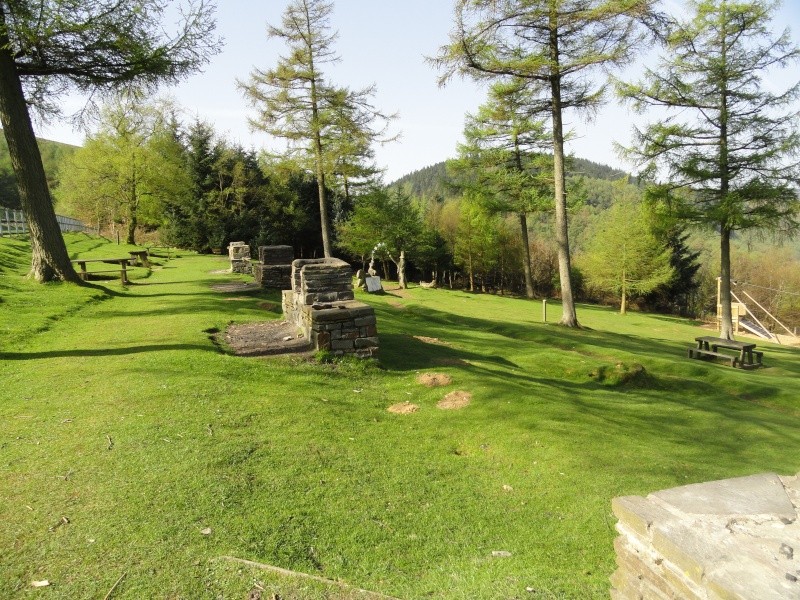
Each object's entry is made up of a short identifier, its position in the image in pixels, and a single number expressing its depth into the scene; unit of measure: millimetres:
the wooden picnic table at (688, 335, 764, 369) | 13516
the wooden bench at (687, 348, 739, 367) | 13614
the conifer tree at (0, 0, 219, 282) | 10125
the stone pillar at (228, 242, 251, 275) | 19406
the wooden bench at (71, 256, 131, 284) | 14172
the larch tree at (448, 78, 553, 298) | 26047
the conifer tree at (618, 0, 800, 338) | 15555
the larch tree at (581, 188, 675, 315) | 30656
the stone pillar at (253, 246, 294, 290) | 15071
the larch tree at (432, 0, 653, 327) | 13391
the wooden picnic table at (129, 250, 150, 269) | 20266
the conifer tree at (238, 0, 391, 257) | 20625
